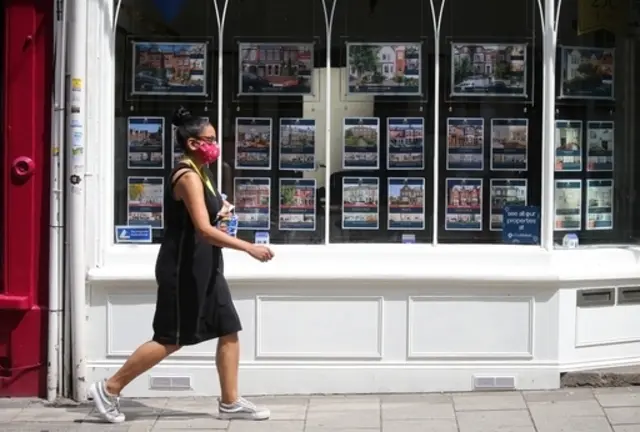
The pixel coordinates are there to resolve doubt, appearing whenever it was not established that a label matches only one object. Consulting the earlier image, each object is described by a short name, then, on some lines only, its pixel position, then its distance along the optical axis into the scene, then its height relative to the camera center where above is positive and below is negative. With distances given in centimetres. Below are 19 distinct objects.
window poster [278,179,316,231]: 695 +0
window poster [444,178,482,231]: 697 +0
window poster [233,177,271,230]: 695 +1
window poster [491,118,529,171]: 696 +42
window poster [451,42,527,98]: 693 +92
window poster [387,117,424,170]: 695 +43
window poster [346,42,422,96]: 691 +92
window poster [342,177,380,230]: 695 +1
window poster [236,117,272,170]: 692 +41
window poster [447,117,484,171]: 696 +43
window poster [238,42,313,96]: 691 +93
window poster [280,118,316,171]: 695 +42
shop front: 670 +14
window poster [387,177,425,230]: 696 +2
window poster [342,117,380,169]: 695 +42
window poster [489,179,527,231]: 698 +7
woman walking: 582 -42
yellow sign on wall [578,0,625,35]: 696 +131
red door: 652 +11
